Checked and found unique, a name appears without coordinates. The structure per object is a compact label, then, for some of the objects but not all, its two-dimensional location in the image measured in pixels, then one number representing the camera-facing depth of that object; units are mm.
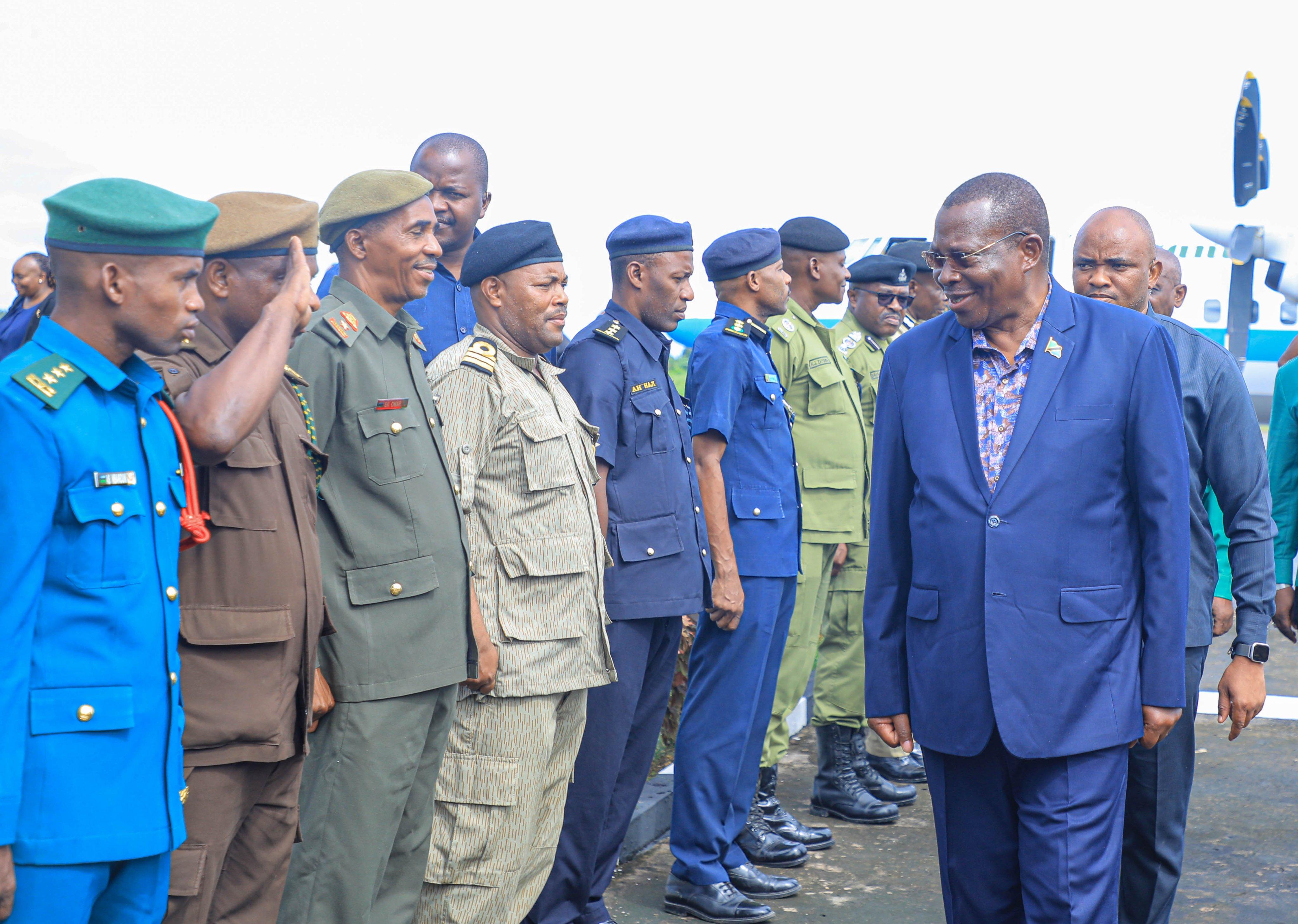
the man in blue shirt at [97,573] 1883
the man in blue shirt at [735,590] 4301
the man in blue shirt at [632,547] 3791
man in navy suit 2777
